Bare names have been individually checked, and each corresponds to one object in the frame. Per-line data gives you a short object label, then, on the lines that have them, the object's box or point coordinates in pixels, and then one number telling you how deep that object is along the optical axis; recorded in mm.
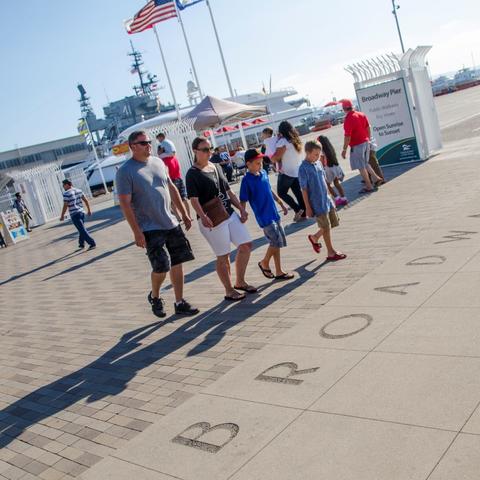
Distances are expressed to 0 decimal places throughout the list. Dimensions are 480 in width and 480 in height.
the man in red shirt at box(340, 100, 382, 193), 10812
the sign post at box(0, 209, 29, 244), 19750
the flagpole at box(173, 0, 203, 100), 27500
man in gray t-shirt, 5625
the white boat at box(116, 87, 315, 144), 66000
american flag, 24391
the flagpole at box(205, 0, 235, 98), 29516
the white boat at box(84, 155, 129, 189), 46731
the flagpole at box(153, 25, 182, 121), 28078
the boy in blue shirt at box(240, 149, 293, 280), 6215
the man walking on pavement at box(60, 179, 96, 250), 12609
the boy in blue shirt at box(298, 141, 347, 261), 6594
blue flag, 25906
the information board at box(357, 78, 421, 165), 13148
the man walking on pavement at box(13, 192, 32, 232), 23000
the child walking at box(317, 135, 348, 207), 10094
